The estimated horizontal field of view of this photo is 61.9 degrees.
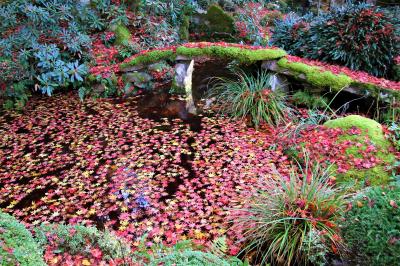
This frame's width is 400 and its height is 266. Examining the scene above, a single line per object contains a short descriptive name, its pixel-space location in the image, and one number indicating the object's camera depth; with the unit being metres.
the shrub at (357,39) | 5.91
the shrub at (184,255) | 2.16
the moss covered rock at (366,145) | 3.82
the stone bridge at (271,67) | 5.44
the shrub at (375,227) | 1.87
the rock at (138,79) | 7.25
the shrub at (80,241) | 2.47
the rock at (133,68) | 7.18
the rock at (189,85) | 6.76
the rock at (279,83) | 6.09
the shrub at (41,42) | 6.04
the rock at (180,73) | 6.87
